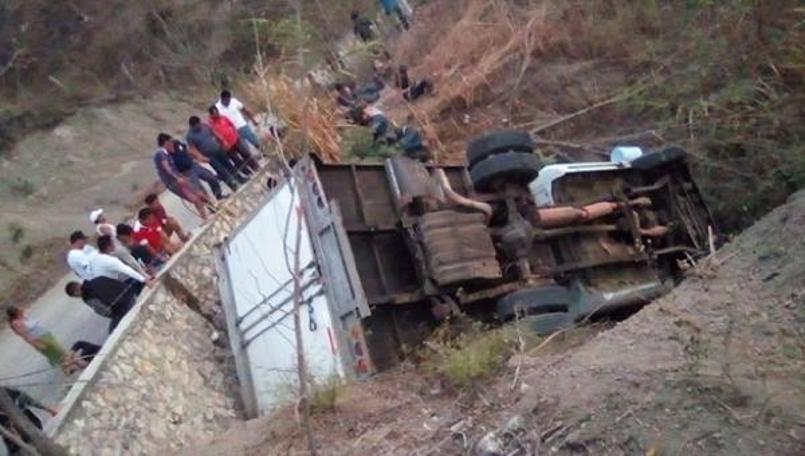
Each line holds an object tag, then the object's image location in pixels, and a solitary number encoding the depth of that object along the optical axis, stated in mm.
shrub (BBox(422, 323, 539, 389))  4742
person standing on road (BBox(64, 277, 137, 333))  8438
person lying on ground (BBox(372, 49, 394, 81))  14229
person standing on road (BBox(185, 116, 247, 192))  10336
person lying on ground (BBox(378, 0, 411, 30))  15795
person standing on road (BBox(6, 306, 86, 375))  8312
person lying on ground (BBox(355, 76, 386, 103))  12867
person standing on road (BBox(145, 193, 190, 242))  9391
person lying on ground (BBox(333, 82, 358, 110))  11531
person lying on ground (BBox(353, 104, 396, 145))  9797
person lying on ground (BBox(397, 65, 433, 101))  12461
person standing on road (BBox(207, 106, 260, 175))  10586
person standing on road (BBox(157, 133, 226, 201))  10117
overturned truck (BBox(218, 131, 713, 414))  6098
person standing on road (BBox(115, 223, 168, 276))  9180
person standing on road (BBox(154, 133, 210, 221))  9977
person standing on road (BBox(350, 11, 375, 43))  16094
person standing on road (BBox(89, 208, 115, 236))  9096
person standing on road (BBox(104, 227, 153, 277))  8641
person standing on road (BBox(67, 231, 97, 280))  8445
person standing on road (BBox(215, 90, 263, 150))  10766
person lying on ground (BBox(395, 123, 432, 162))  9266
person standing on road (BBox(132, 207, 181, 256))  9289
